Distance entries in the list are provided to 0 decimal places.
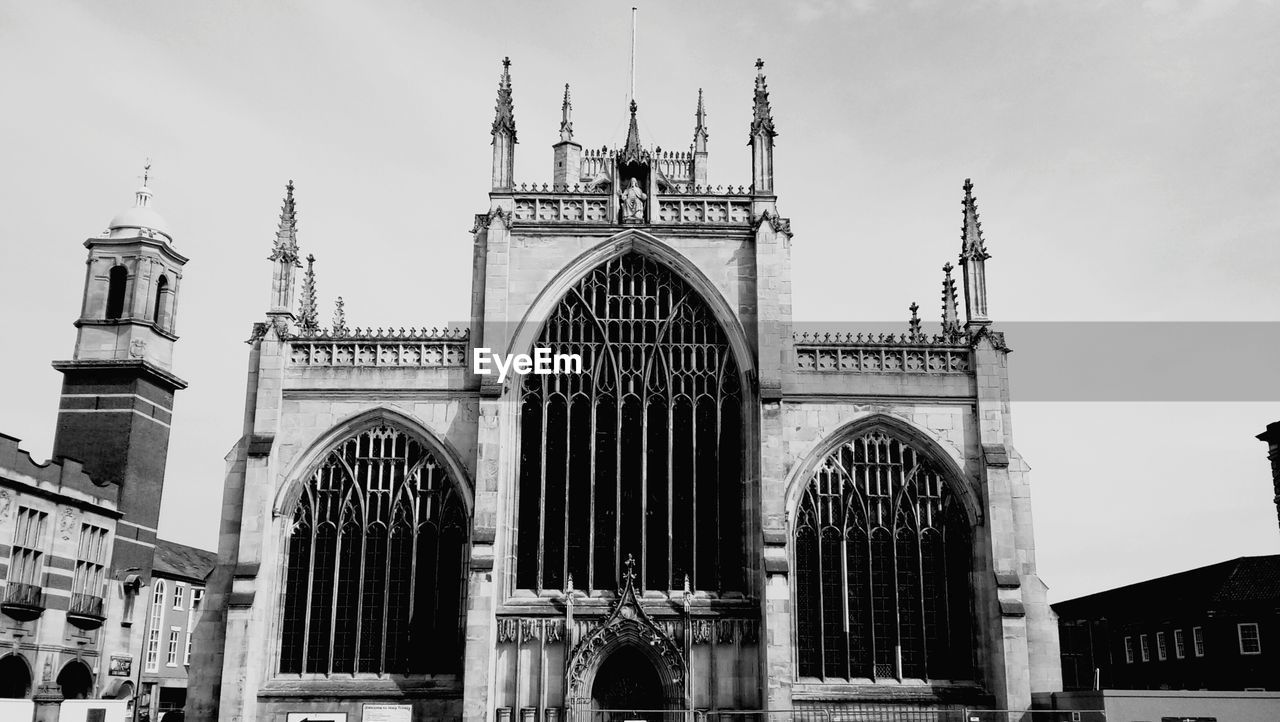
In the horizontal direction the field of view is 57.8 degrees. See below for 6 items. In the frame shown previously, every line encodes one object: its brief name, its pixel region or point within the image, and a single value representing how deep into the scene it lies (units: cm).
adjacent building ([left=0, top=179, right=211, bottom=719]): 3700
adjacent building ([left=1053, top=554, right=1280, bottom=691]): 4984
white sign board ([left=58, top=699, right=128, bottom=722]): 3303
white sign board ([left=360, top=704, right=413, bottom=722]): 3136
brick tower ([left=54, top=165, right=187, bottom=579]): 4338
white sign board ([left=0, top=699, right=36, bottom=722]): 3191
